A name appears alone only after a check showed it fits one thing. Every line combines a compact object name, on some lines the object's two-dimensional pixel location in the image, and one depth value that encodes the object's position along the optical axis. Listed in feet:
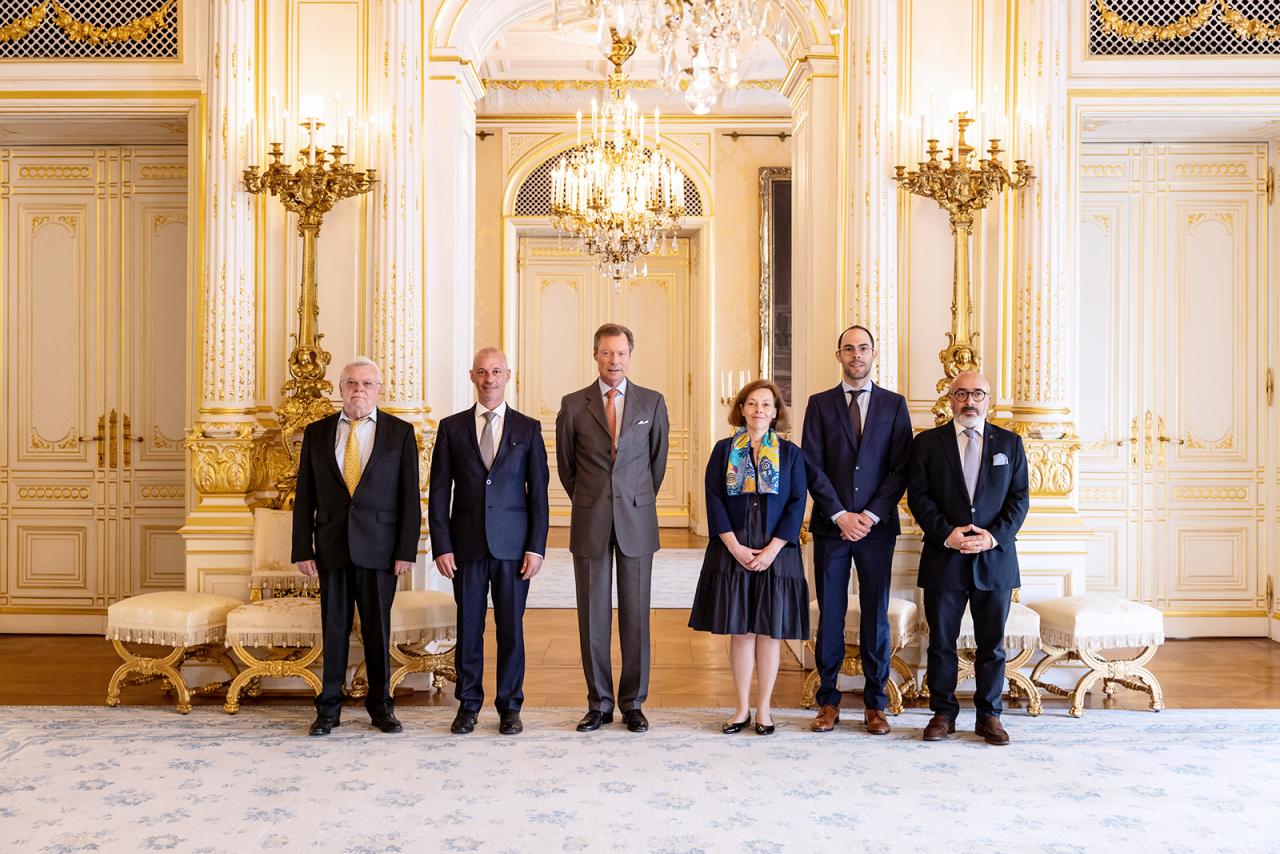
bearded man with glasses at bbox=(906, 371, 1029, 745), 15.81
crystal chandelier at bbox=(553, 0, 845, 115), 12.48
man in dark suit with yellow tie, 16.05
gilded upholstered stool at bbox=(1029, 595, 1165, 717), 17.10
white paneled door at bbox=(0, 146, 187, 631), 23.54
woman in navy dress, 15.87
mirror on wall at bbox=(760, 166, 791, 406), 37.29
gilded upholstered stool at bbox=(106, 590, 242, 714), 17.01
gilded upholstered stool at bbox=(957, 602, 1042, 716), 17.12
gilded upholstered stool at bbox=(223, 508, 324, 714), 17.07
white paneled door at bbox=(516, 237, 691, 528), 39.68
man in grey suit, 16.26
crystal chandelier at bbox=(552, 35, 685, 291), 29.86
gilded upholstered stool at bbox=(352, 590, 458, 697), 17.26
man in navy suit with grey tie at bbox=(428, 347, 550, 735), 16.17
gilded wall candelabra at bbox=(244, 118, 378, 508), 18.58
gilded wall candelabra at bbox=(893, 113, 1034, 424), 18.25
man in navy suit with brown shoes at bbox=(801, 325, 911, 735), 16.38
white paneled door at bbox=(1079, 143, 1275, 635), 23.18
